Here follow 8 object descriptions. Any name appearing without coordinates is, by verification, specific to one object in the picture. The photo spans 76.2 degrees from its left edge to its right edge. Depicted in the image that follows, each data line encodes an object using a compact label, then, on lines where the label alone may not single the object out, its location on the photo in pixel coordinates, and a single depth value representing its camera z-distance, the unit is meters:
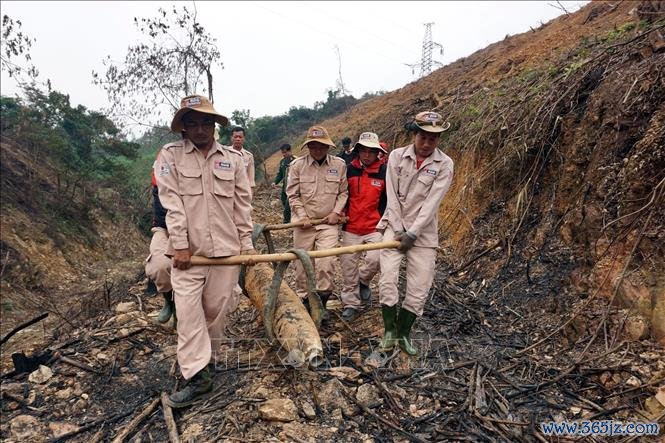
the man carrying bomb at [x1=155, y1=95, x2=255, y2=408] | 2.92
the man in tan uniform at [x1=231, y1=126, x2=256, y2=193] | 6.34
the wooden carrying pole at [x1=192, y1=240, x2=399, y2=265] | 2.96
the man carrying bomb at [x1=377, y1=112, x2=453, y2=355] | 3.48
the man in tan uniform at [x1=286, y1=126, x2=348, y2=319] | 4.29
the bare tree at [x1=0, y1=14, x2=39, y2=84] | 9.55
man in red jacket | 4.26
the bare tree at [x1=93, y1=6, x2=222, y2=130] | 12.34
